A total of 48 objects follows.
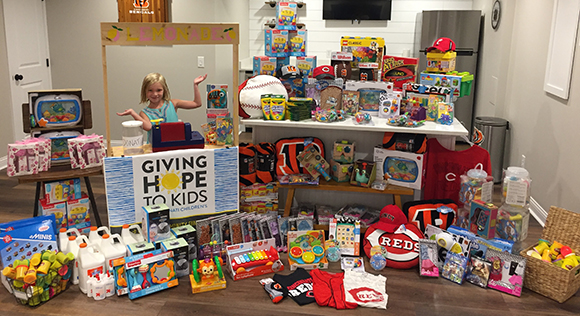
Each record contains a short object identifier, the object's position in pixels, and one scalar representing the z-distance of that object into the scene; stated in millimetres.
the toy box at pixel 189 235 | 3035
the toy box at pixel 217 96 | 3420
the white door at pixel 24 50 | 5125
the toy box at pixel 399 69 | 3695
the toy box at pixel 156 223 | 2965
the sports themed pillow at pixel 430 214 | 3238
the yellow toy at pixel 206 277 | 2765
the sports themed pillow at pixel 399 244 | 3070
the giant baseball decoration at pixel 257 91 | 3482
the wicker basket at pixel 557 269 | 2682
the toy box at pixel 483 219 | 2973
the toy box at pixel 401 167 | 3369
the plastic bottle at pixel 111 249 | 2771
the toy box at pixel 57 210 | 3166
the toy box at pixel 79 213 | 3254
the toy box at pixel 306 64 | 3812
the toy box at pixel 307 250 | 3039
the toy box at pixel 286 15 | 4785
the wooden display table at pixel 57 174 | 3035
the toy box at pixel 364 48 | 3707
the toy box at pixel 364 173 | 3416
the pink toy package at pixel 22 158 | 2977
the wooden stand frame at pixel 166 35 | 3049
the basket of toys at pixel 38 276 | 2547
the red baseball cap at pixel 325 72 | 3686
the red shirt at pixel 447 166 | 3404
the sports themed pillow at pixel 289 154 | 3588
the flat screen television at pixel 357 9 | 6766
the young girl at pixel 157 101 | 3504
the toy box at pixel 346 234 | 3238
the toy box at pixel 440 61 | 3617
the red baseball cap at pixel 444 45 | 3582
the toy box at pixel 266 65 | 3854
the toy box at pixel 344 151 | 3508
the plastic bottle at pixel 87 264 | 2680
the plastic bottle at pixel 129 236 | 2943
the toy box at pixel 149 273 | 2686
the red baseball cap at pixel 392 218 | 3270
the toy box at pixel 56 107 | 3184
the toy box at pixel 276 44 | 4188
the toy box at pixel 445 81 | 3508
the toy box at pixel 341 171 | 3495
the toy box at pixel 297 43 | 4270
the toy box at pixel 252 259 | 2920
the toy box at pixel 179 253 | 2865
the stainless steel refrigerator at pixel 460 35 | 6043
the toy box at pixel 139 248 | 2812
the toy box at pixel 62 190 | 3160
